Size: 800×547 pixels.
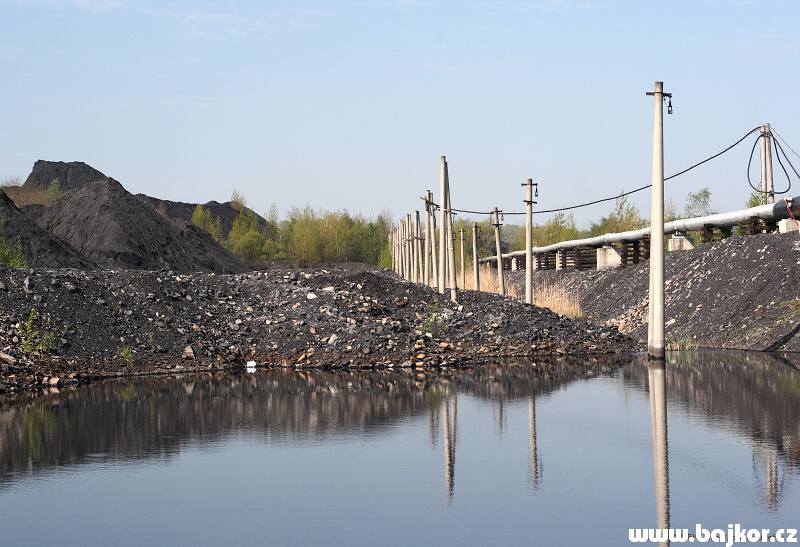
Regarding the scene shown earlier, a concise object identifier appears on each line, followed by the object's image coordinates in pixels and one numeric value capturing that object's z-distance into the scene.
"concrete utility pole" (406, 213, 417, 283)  70.99
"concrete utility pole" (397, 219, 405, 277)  84.19
